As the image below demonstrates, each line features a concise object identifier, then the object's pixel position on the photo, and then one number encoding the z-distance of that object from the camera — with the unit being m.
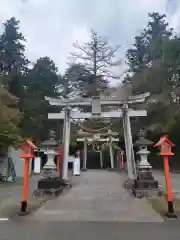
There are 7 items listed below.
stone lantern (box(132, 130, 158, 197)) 6.23
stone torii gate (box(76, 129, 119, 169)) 18.00
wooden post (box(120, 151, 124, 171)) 17.22
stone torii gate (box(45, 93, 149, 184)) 8.19
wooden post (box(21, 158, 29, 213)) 4.67
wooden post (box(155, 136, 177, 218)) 4.72
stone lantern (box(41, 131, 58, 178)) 6.77
